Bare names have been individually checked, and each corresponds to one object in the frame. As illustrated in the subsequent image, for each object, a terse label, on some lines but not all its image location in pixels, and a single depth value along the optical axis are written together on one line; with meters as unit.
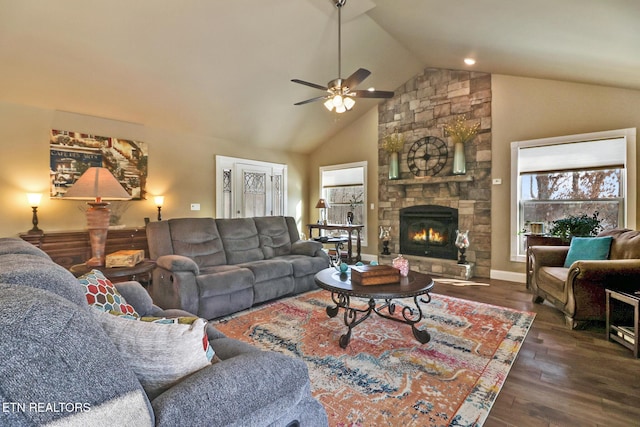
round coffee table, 2.39
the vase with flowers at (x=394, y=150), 5.96
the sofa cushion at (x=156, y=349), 0.91
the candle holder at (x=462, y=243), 5.02
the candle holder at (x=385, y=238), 6.13
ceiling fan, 3.21
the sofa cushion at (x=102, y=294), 1.42
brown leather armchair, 2.69
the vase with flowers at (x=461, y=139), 5.12
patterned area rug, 1.76
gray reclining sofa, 3.03
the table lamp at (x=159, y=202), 4.98
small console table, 5.94
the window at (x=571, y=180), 3.96
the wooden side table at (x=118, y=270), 2.43
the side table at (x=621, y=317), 2.40
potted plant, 3.73
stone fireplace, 5.07
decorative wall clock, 5.53
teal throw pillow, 3.23
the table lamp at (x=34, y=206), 3.81
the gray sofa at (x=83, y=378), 0.58
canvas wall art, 4.07
